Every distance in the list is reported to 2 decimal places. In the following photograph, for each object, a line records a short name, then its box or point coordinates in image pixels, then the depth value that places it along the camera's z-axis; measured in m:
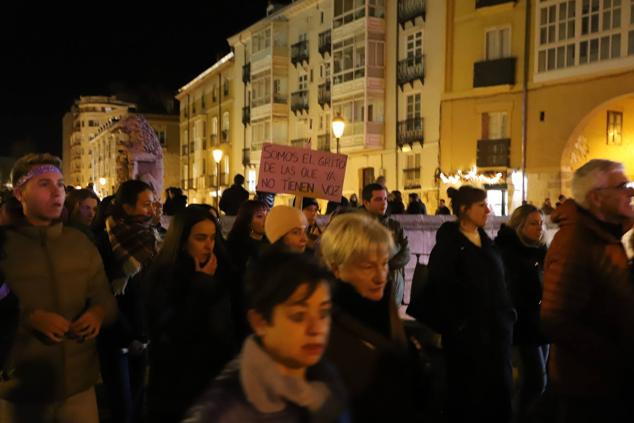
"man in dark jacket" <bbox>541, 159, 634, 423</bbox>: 3.32
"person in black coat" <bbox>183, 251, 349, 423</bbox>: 2.07
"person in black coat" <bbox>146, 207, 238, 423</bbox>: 3.48
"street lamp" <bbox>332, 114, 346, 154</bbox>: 17.09
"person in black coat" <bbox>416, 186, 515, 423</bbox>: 4.75
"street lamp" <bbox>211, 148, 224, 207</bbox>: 24.33
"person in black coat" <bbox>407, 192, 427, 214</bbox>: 16.19
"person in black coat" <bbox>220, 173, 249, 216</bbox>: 10.38
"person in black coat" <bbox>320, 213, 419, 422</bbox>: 2.86
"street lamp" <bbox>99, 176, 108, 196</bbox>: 61.67
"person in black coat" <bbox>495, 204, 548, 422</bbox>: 5.57
